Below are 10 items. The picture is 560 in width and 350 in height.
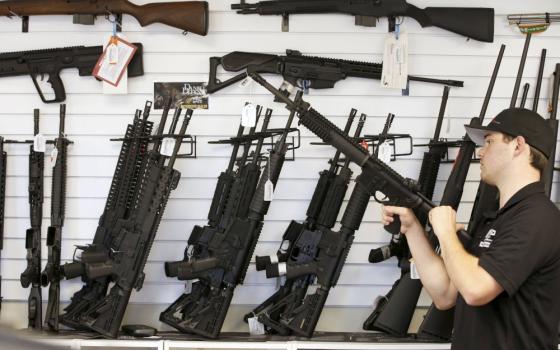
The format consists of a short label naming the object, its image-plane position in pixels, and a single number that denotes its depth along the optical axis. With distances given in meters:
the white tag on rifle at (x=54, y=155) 3.70
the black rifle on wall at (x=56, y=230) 3.57
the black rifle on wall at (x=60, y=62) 3.78
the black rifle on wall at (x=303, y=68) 3.71
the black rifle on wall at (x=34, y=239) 3.58
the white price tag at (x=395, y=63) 3.71
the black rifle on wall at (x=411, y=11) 3.71
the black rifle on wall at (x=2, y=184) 3.76
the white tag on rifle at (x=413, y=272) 3.22
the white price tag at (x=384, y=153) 3.48
